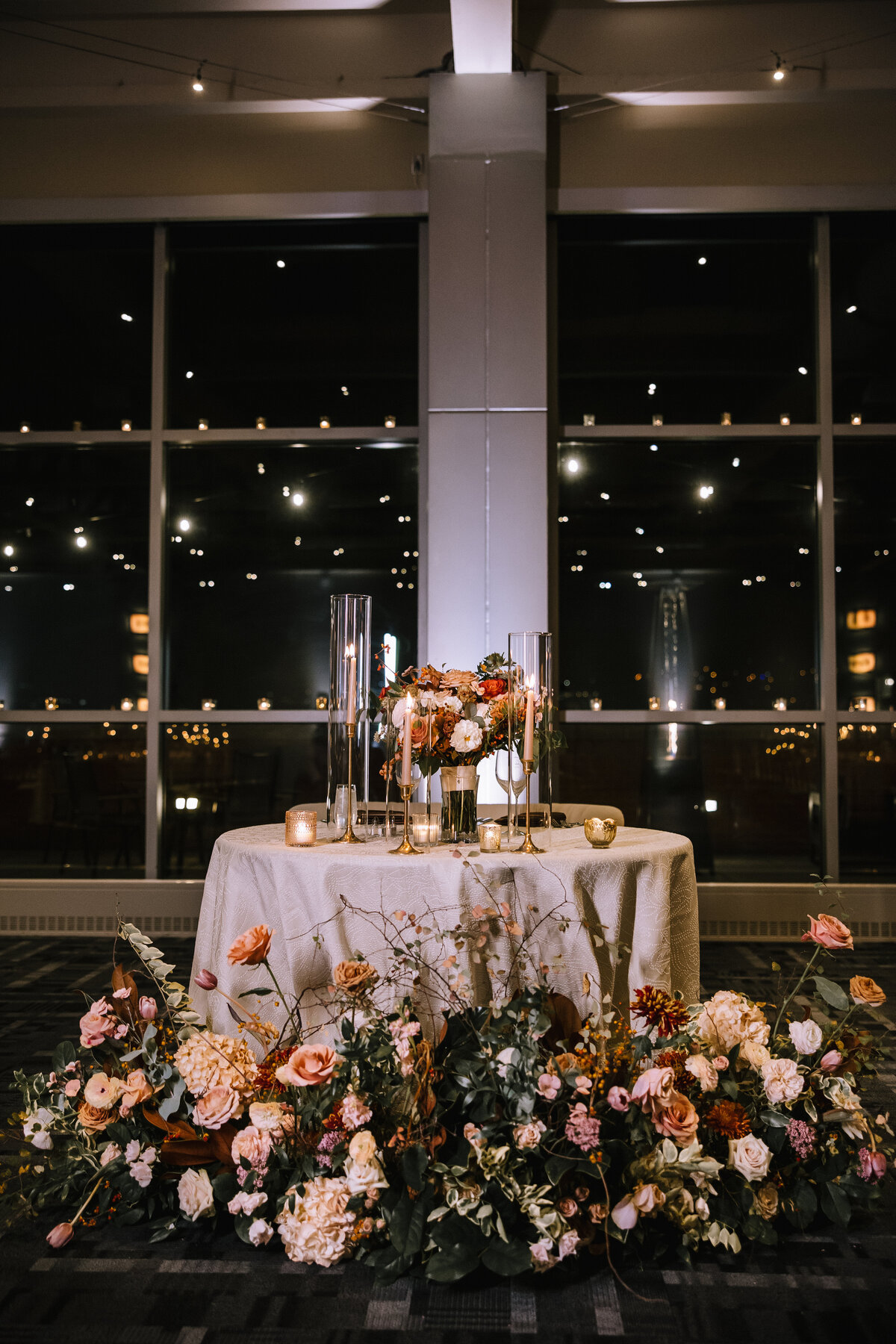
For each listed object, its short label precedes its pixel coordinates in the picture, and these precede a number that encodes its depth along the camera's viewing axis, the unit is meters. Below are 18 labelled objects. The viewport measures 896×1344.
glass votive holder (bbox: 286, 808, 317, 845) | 2.15
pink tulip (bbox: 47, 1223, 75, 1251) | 1.67
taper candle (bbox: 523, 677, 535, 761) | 2.07
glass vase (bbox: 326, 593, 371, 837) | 2.35
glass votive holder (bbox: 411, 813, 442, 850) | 2.21
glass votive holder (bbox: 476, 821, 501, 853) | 2.05
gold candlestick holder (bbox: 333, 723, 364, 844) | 2.24
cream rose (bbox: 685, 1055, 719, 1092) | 1.62
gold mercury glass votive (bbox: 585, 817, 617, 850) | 2.09
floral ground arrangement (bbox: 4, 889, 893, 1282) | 1.60
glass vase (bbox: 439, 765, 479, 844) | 2.21
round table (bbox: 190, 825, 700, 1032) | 1.90
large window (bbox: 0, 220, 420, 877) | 4.78
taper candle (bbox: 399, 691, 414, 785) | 2.08
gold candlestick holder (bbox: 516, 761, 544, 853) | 2.04
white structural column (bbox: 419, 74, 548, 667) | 4.30
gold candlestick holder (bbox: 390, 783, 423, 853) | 2.02
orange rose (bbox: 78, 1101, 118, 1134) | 1.81
